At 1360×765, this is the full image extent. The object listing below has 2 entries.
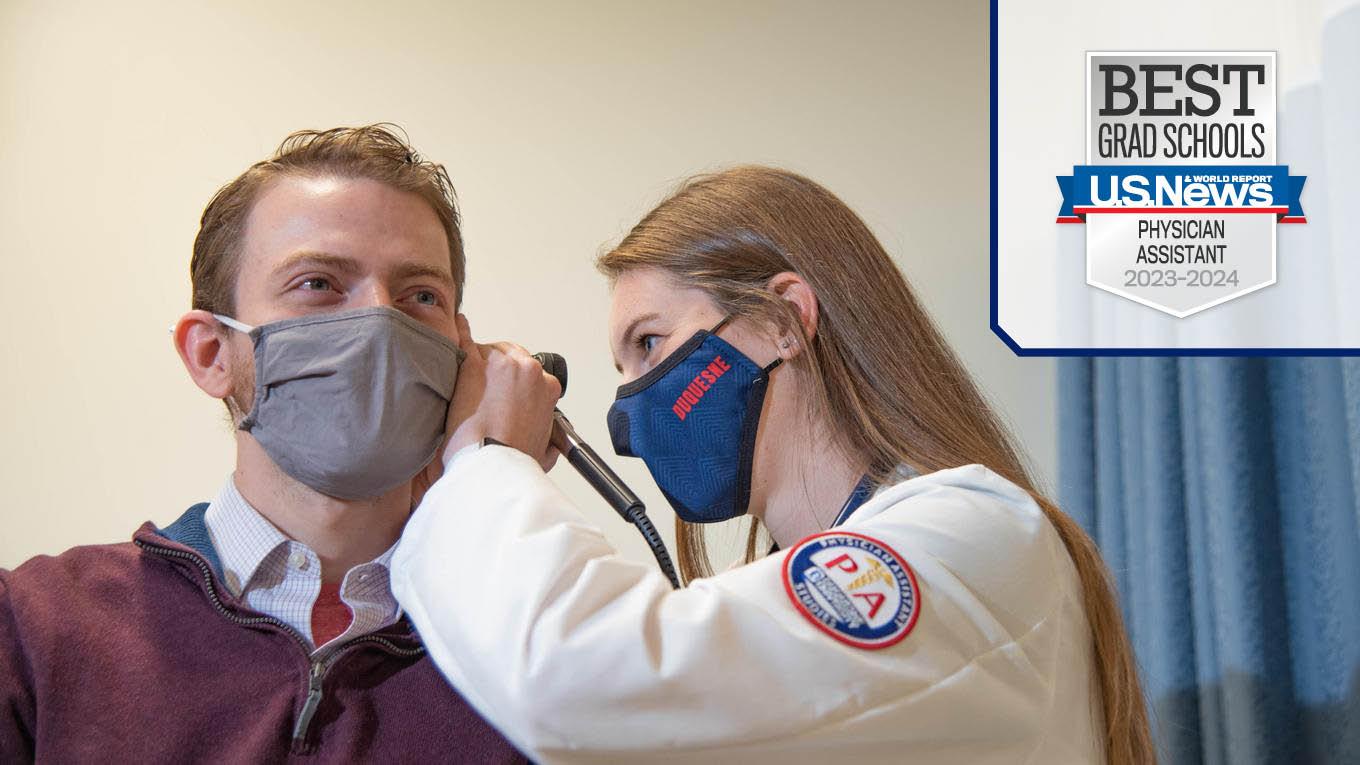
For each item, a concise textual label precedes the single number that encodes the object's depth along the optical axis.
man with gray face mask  1.16
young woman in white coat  1.07
